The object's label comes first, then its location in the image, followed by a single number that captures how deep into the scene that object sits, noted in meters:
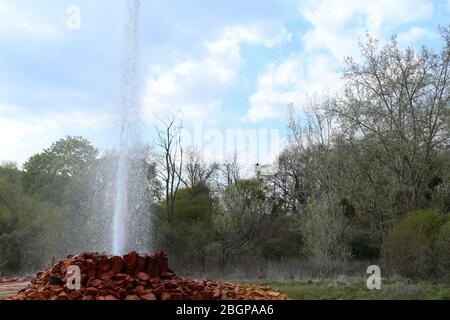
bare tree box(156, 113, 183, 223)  42.94
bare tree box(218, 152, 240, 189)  53.94
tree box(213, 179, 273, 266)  38.00
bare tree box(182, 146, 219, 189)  51.47
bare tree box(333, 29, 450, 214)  29.80
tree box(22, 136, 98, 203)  39.84
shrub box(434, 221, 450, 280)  20.31
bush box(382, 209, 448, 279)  20.62
